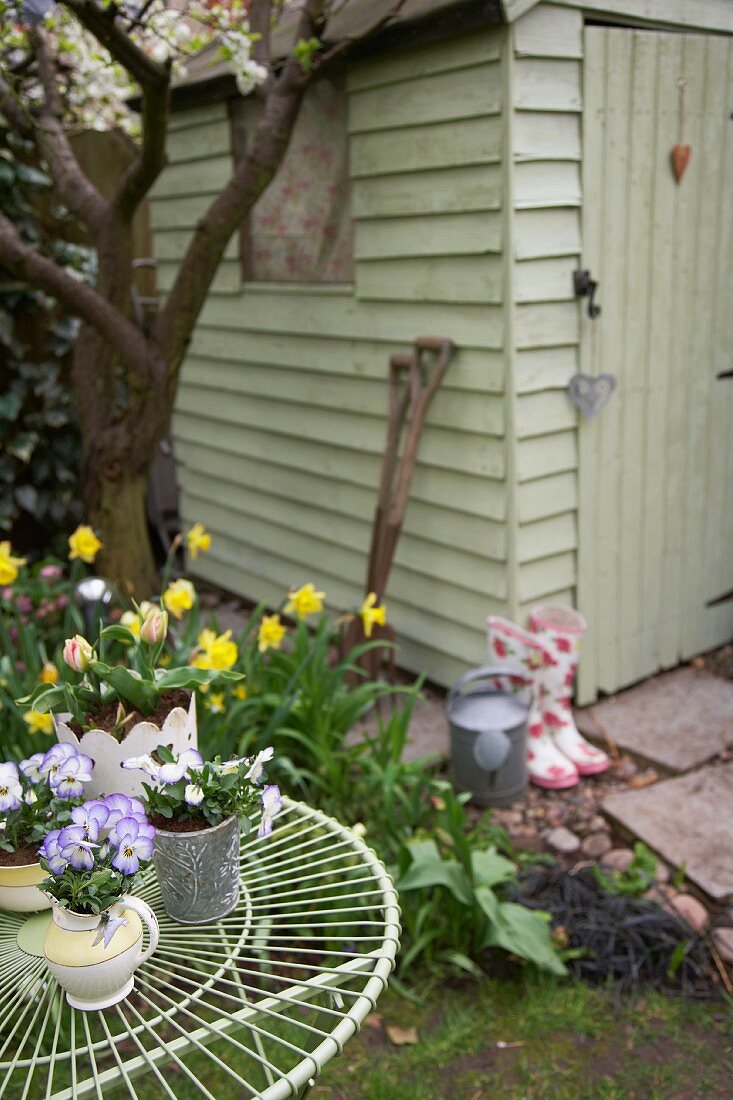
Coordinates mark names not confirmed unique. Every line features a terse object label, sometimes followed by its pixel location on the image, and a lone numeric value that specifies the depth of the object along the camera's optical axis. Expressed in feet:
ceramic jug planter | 4.40
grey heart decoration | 11.10
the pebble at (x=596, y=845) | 9.65
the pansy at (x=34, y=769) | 5.20
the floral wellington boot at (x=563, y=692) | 10.94
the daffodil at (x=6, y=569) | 8.80
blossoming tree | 10.51
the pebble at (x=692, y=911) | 8.46
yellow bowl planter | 5.10
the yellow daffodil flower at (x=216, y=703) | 8.58
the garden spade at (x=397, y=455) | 11.55
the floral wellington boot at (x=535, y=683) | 10.84
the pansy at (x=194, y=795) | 4.89
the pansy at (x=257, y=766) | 5.06
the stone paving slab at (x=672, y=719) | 11.07
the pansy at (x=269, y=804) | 5.07
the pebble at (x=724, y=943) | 8.15
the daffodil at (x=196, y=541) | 9.71
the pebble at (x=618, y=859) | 9.37
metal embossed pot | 4.92
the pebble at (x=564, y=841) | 9.72
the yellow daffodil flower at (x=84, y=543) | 9.62
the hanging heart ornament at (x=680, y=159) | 11.28
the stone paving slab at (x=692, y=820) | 9.07
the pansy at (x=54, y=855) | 4.39
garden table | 4.39
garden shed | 10.51
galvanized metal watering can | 10.11
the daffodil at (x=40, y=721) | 7.88
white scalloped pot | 5.26
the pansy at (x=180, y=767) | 4.92
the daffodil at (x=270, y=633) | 8.93
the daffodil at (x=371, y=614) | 9.84
